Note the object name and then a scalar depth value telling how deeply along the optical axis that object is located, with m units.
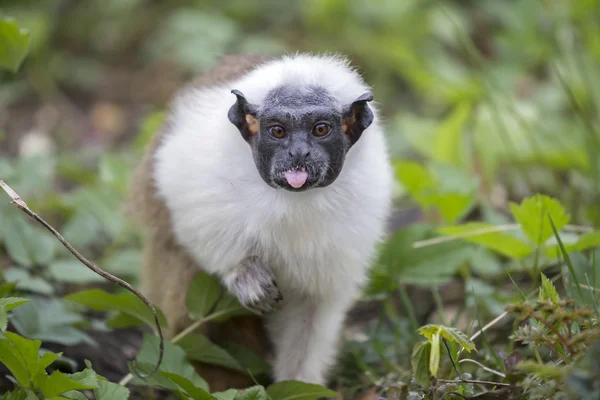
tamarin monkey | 4.67
